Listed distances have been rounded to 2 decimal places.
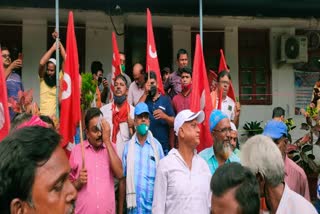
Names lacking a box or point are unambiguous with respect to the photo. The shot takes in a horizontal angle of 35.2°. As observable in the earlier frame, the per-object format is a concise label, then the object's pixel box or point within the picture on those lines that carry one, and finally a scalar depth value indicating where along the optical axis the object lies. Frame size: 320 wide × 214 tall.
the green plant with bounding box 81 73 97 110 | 6.75
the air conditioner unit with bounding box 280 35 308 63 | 10.72
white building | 9.87
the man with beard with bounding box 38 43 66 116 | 7.34
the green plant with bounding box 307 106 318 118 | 9.08
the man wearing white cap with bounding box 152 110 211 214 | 4.28
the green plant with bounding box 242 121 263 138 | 10.29
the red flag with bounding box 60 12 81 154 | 5.24
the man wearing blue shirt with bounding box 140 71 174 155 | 6.30
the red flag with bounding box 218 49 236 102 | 7.52
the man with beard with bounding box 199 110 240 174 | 4.79
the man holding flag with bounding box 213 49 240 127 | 7.11
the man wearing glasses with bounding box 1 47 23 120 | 7.05
